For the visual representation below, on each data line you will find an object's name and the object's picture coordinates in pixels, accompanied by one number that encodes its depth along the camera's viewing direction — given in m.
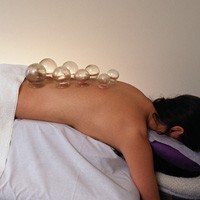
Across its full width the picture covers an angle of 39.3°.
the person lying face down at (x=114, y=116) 0.88
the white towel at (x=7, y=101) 0.86
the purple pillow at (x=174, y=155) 0.95
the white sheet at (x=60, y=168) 0.78
